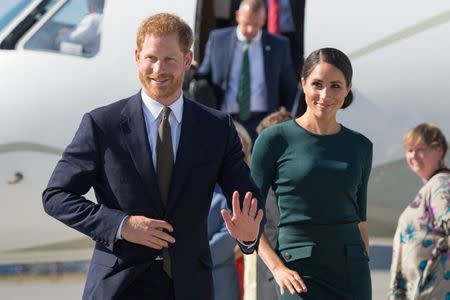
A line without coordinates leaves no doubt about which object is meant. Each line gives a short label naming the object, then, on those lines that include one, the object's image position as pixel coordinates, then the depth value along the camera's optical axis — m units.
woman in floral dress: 10.41
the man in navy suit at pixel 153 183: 6.29
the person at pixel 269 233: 8.71
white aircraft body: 12.32
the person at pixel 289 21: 16.28
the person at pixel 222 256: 10.50
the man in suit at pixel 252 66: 14.69
